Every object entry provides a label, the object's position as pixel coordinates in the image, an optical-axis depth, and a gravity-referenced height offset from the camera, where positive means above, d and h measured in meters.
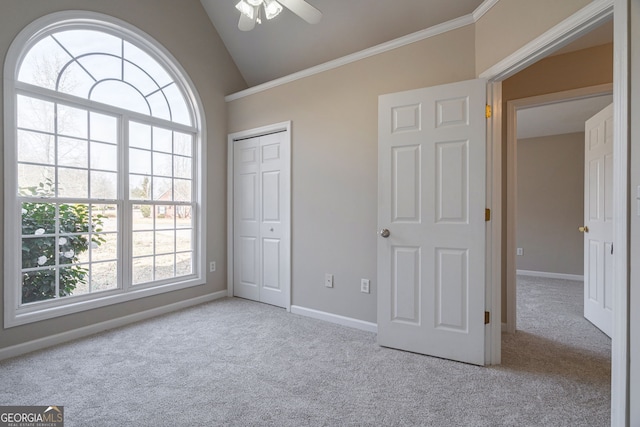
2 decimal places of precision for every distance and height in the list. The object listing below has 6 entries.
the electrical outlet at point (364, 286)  2.82 -0.67
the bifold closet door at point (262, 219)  3.47 -0.08
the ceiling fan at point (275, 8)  1.92 +1.28
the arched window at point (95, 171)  2.41 +0.38
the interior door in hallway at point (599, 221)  2.74 -0.07
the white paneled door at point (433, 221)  2.17 -0.06
